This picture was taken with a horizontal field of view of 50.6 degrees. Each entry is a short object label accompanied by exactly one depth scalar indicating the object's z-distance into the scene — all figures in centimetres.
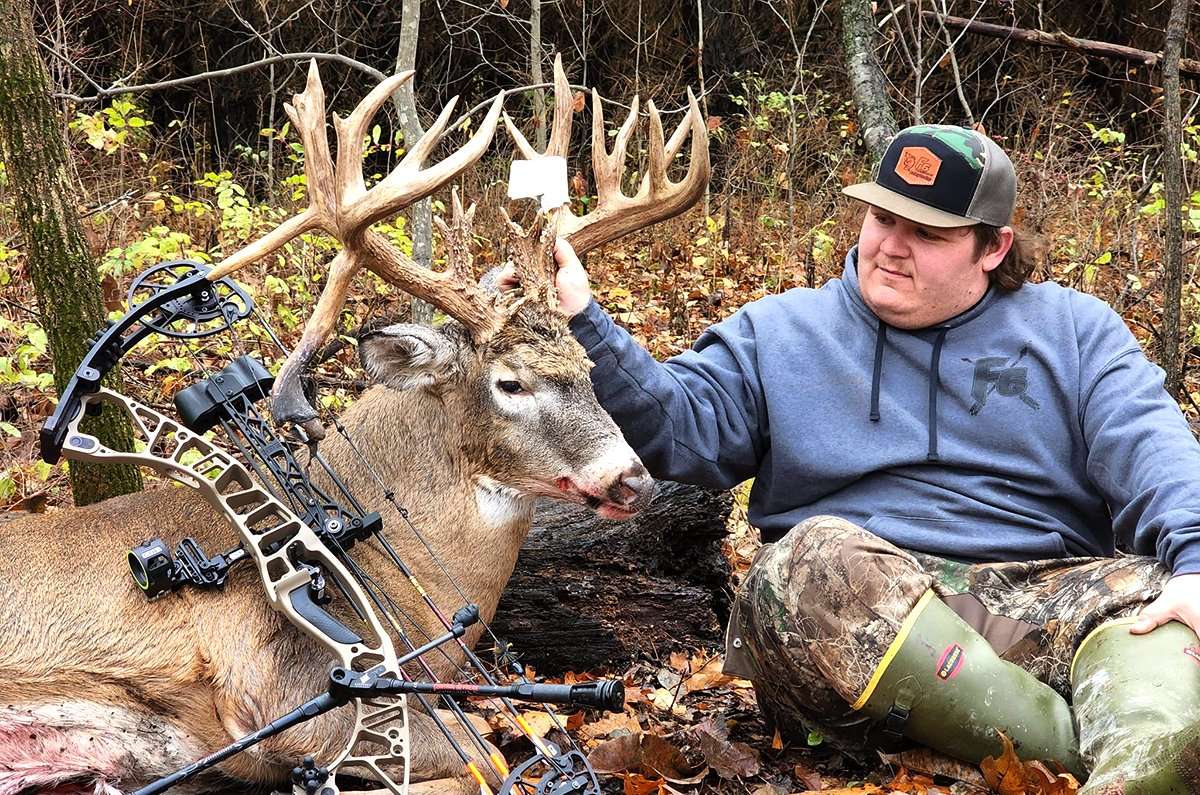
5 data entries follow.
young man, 352
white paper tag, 381
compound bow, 325
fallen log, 489
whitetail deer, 361
